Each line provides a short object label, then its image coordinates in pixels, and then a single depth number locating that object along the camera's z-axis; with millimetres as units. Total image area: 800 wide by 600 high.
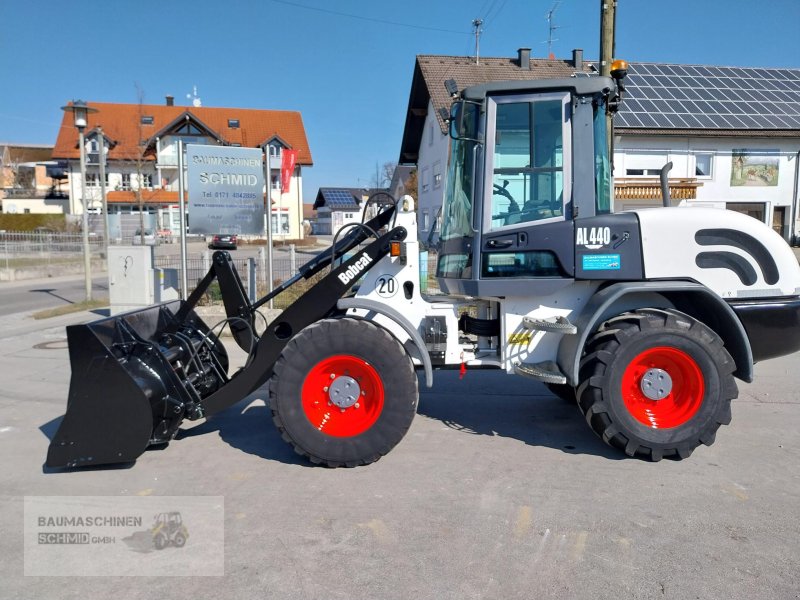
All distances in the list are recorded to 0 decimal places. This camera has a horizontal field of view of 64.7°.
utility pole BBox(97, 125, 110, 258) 16081
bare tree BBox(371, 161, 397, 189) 47556
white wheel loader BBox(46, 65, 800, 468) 4461
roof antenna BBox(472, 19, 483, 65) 22106
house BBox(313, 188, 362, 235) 66612
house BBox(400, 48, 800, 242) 22891
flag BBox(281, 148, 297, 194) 12820
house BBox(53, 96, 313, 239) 44812
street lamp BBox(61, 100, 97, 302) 13281
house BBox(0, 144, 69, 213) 52062
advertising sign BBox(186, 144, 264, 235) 10555
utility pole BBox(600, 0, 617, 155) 9555
